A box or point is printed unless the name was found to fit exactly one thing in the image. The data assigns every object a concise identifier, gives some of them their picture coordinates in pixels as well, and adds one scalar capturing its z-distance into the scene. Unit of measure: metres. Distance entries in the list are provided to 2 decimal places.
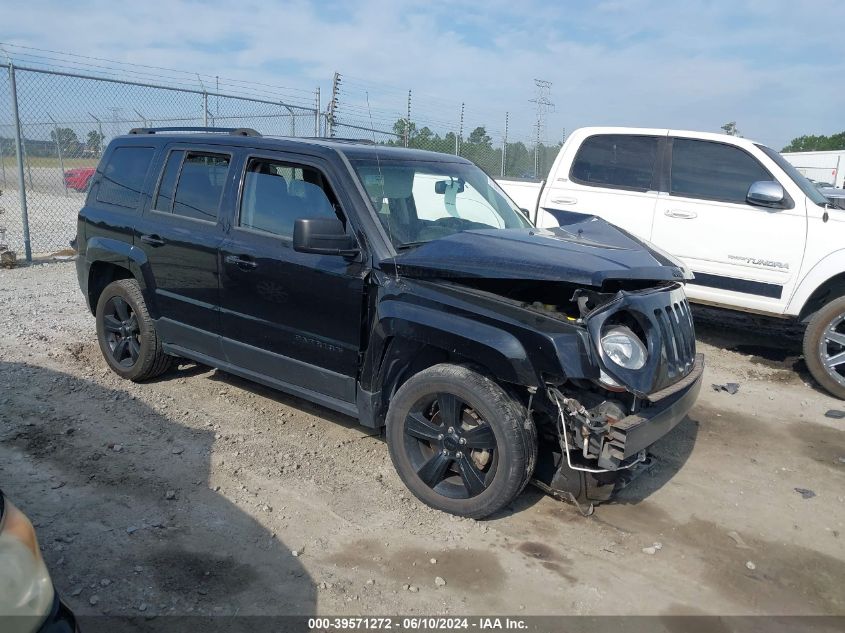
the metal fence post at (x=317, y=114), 12.69
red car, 13.02
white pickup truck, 5.87
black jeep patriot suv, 3.22
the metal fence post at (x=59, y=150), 11.59
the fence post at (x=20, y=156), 8.78
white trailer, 22.48
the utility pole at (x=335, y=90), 7.68
